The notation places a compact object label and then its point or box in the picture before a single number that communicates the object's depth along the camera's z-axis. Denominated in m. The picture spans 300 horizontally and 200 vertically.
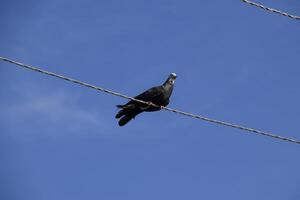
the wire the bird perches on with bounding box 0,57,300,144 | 17.78
